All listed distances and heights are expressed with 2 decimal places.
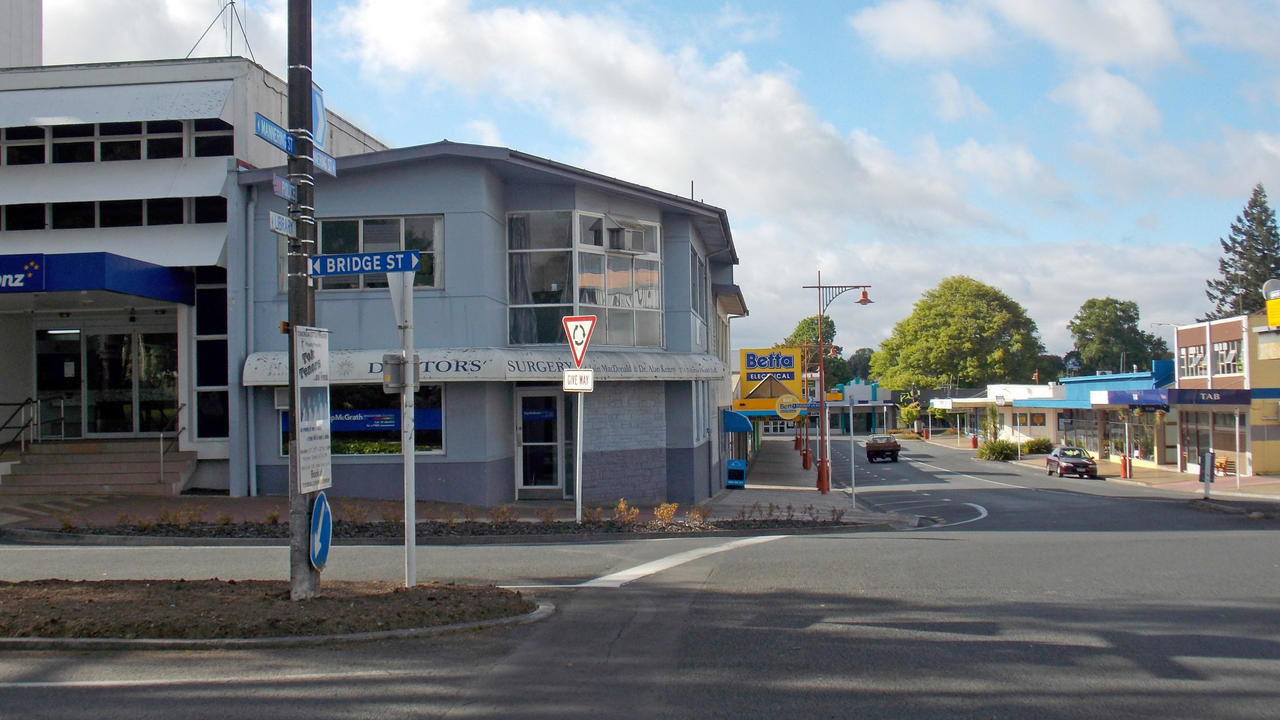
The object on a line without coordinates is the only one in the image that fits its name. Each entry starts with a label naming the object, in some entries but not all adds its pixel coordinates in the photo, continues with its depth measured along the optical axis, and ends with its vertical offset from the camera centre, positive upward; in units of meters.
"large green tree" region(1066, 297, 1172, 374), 109.56 +4.89
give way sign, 14.80 +0.85
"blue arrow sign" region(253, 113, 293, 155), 8.73 +2.32
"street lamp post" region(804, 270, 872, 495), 28.41 -1.03
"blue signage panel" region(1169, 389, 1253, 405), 37.50 -0.62
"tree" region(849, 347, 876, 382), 165.62 +4.18
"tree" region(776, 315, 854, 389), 115.50 +5.17
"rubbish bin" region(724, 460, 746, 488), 28.55 -2.55
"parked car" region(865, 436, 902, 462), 55.06 -3.48
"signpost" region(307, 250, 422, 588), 9.43 +0.89
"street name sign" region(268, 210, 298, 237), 8.60 +1.49
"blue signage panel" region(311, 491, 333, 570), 8.70 -1.23
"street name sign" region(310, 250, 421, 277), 9.25 +1.23
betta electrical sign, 38.22 +0.78
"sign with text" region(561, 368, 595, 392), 14.81 +0.13
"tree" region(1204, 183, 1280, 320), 86.31 +10.50
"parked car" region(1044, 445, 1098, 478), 43.62 -3.57
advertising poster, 8.52 -0.11
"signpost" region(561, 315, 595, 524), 14.80 +0.61
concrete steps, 18.75 -1.42
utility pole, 8.67 +1.45
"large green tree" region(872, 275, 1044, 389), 80.94 +3.55
